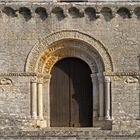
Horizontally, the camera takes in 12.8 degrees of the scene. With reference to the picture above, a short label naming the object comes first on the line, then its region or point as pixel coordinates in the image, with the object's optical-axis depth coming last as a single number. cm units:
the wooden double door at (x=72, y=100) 2245
